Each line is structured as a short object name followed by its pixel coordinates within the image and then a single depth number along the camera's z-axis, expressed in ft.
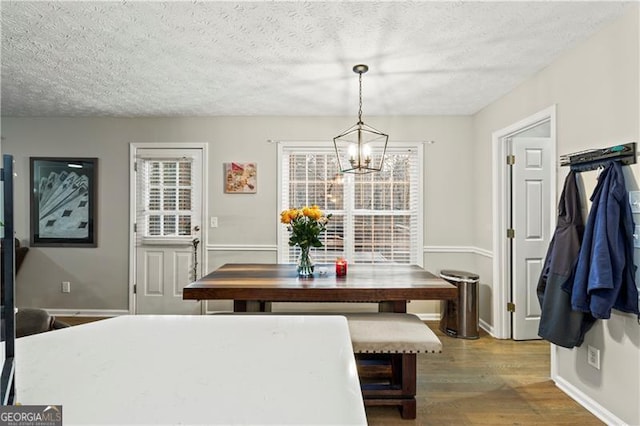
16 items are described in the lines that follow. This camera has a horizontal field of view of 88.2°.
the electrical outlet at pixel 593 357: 6.82
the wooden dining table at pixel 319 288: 7.11
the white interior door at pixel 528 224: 10.71
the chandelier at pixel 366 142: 12.71
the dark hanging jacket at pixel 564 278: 7.00
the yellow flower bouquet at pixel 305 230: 8.30
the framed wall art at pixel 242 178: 12.81
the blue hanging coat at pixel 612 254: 6.02
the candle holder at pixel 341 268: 8.47
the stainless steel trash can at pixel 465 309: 10.82
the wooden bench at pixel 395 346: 6.42
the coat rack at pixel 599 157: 6.08
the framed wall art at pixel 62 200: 12.82
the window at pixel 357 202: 12.87
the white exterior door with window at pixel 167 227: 12.84
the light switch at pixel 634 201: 5.99
